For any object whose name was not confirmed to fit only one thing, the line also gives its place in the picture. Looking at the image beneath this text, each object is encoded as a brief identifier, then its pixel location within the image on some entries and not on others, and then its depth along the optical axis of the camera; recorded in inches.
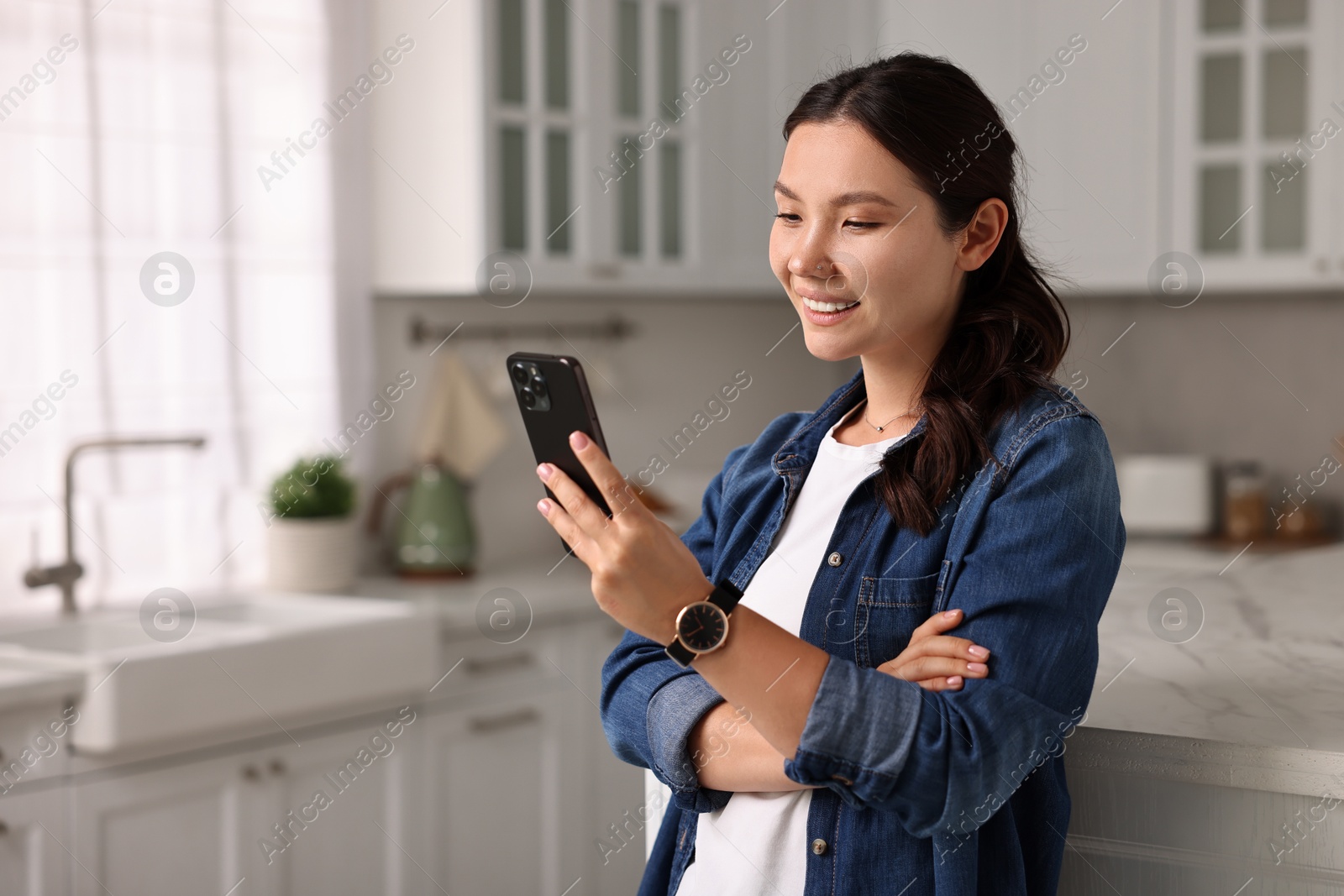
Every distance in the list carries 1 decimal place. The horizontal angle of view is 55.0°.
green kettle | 114.3
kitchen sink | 78.5
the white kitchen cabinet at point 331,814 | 89.7
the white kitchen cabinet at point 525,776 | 102.7
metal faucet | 93.3
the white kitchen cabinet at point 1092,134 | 124.3
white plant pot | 106.1
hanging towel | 120.3
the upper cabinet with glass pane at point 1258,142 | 117.5
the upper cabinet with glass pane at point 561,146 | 109.0
